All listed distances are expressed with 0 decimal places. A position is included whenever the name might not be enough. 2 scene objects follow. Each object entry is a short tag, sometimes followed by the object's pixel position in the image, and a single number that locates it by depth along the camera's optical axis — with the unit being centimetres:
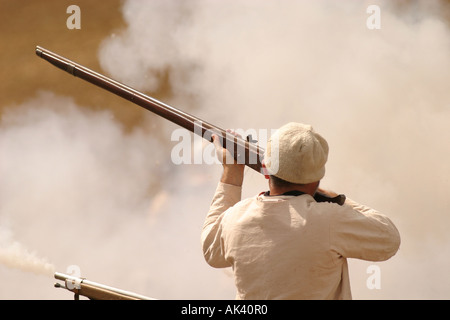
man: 965
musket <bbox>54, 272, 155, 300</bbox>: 1019
